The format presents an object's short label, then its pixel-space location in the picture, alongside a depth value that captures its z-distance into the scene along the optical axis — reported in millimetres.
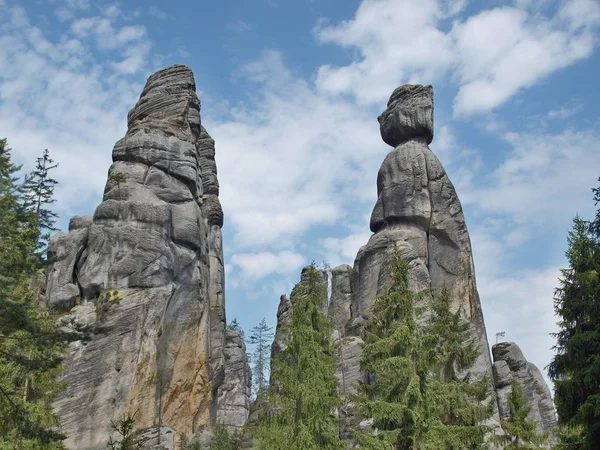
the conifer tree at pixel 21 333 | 15000
